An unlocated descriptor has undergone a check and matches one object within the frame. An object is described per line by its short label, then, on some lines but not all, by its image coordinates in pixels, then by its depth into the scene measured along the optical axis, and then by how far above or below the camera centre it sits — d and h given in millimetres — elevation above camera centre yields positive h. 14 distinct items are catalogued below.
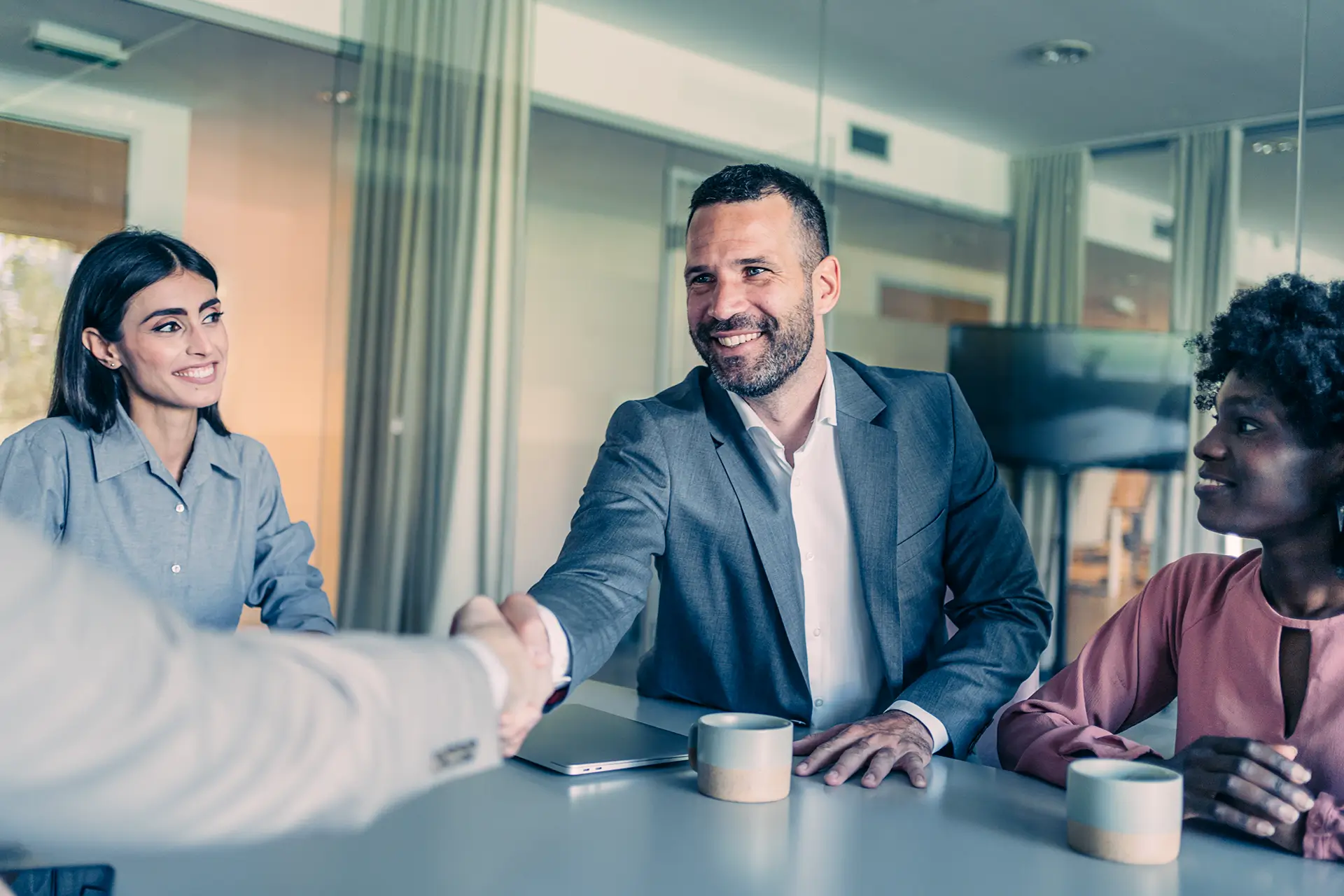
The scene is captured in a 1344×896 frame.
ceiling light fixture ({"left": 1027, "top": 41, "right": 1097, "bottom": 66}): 3752 +1422
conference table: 943 -383
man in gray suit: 1795 -115
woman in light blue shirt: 2096 -91
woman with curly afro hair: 1322 -182
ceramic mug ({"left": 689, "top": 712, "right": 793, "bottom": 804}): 1164 -341
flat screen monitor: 3564 +233
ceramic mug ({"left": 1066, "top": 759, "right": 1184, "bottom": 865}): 1000 -328
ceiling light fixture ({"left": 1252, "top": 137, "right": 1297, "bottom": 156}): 3104 +924
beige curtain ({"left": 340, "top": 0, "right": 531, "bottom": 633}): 4395 +529
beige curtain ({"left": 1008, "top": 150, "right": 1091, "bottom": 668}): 3811 +740
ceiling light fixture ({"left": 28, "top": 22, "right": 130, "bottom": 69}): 3617 +1246
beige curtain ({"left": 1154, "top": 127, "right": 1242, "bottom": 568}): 3307 +668
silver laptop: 1286 -386
